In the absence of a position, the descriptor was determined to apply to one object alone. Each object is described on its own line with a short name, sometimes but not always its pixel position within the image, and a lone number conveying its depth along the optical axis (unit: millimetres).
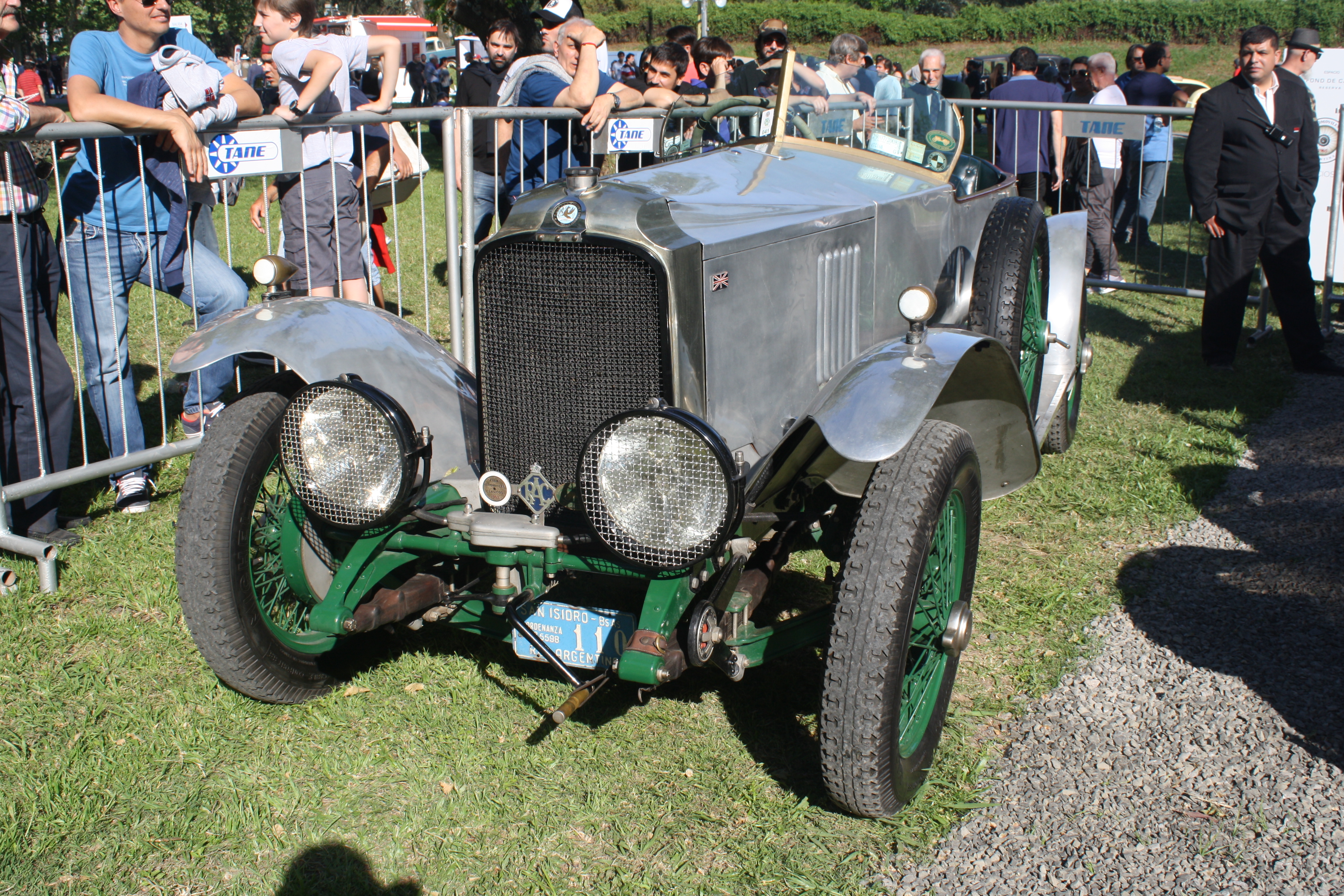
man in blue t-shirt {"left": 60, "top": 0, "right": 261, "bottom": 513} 4184
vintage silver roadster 2504
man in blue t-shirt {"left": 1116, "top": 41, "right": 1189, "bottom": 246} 9594
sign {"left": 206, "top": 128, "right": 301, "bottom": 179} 4422
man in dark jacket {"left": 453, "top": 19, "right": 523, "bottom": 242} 7117
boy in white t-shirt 5457
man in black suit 6332
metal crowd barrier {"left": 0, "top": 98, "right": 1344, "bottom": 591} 3977
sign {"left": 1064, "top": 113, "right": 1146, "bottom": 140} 7660
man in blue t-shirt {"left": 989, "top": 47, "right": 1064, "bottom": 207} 8938
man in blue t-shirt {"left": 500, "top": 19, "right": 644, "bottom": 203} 6520
